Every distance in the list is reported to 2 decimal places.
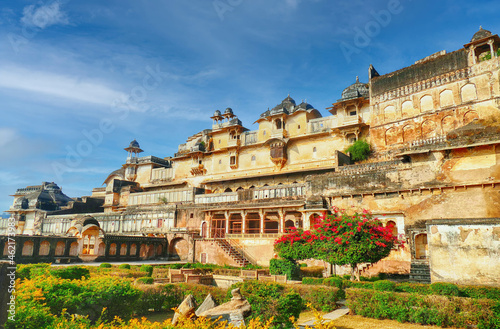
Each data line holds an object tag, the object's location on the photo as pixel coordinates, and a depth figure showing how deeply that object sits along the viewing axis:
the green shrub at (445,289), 14.26
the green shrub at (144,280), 17.23
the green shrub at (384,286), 15.46
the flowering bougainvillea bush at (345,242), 19.11
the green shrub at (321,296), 14.66
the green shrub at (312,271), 23.78
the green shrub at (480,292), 13.59
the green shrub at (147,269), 22.44
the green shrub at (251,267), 25.93
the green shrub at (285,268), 21.23
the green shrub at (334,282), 17.13
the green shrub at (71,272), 15.13
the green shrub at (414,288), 14.91
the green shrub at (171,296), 15.05
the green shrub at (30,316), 7.29
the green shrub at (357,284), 16.42
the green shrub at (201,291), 14.50
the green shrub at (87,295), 9.84
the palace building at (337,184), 23.02
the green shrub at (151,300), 14.08
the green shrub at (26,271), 14.62
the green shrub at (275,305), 10.12
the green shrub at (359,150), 35.84
